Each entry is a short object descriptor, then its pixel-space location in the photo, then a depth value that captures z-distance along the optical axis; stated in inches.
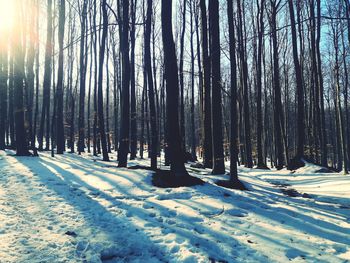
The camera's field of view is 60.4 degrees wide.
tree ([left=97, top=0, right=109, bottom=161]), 593.9
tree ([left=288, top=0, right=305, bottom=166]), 639.1
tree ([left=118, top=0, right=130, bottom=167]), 462.3
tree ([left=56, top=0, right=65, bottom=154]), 710.4
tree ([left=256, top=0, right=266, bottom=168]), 734.3
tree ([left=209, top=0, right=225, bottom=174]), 408.5
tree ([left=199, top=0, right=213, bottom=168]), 493.7
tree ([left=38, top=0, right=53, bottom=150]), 643.5
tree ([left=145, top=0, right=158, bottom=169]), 432.5
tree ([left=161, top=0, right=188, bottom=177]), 316.8
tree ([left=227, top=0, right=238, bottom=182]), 333.1
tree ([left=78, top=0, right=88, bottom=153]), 935.0
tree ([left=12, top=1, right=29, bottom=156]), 533.3
